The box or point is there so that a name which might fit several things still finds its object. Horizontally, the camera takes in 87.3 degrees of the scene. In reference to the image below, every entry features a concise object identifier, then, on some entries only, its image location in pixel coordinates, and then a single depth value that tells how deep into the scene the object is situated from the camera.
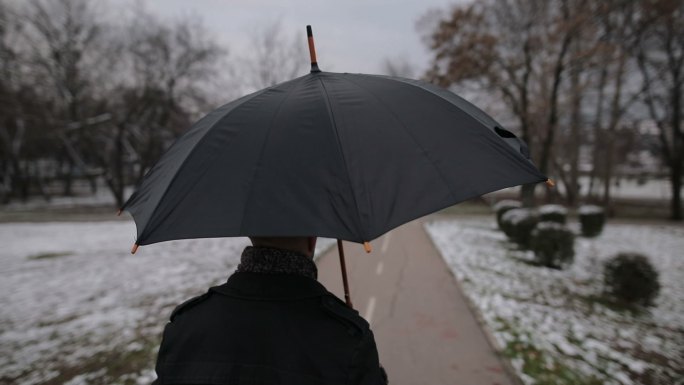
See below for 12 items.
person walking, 1.09
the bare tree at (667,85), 17.75
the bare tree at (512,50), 13.73
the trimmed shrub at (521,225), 10.87
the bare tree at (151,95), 23.44
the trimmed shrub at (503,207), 14.27
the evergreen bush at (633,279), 6.53
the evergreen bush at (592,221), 13.23
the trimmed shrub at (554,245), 8.68
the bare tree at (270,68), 28.14
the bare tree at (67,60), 20.86
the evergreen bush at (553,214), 12.62
